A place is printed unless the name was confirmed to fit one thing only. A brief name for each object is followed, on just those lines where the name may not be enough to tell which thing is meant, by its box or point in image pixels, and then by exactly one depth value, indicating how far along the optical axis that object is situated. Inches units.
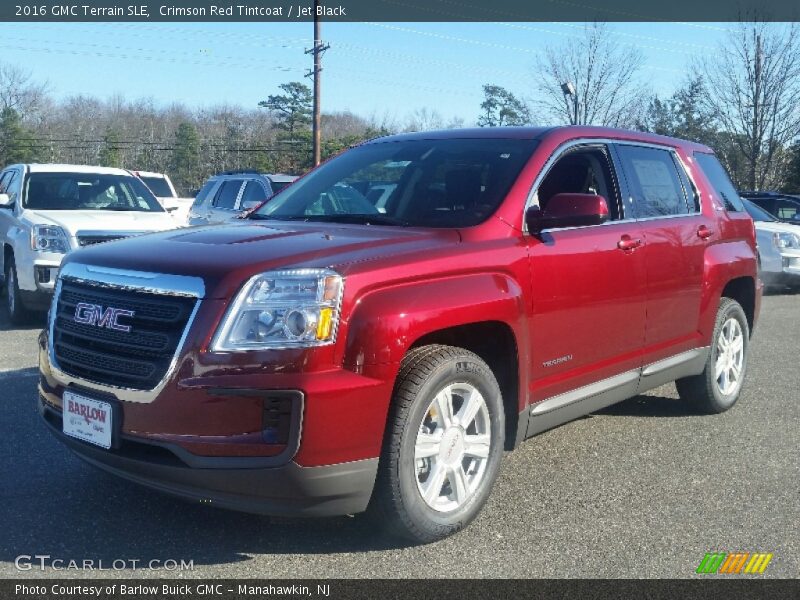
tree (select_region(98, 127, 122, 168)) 1840.6
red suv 123.1
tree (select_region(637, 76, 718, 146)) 1320.1
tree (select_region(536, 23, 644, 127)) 1170.0
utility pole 1041.5
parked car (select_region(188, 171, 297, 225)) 518.9
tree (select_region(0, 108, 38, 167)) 1723.7
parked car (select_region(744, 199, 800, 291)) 535.8
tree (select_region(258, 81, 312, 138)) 1812.3
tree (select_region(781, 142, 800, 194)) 1358.3
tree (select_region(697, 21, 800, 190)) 1170.0
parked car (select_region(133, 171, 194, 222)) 600.6
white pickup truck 357.4
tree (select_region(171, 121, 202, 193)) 1920.5
